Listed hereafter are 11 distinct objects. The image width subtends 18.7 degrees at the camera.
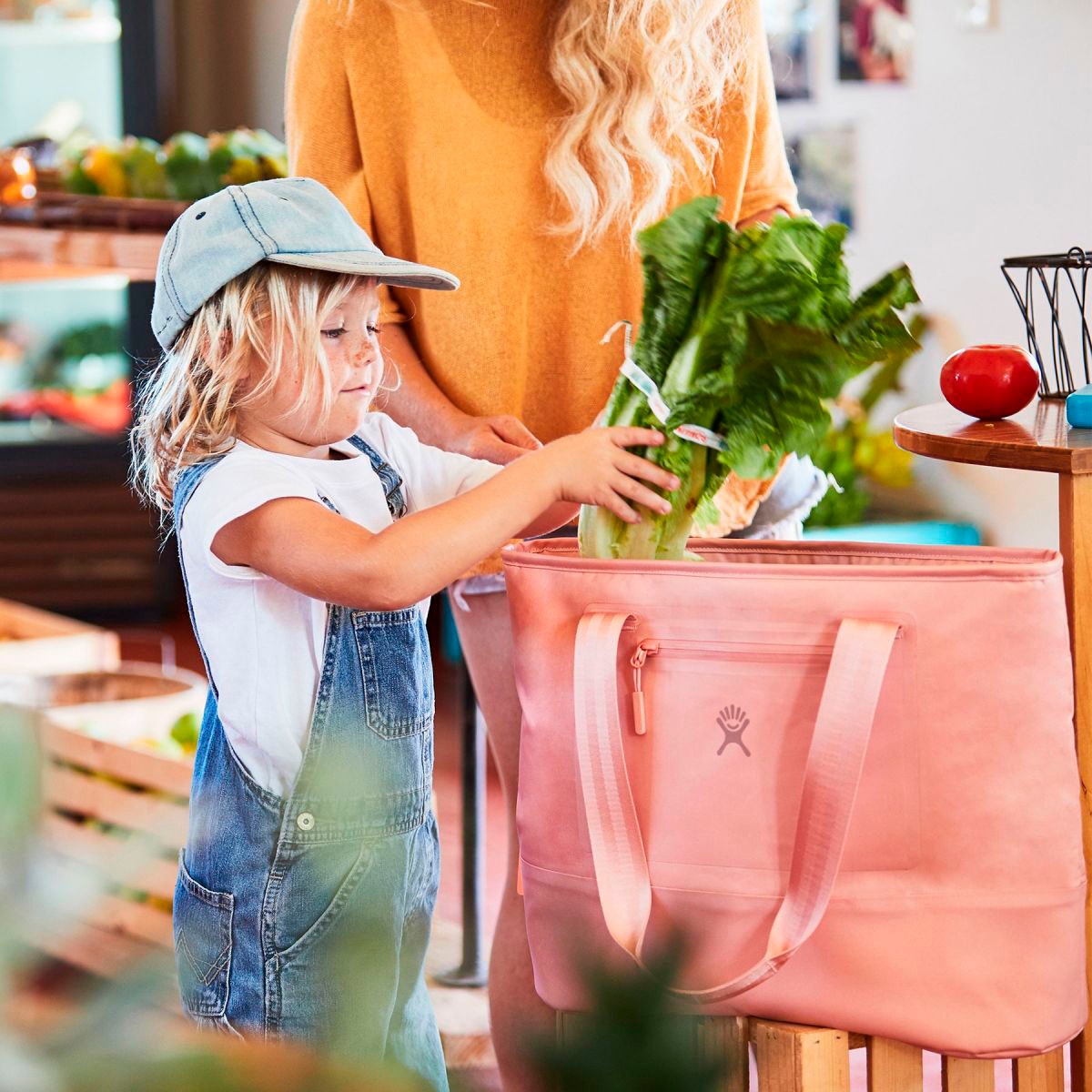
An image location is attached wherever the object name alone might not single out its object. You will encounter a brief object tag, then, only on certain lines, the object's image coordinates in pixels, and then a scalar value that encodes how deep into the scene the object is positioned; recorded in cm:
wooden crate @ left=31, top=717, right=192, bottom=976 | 110
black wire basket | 399
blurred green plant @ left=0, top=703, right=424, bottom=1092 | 97
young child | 230
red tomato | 248
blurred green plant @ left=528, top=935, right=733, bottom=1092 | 101
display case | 721
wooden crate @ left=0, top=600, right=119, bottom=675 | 396
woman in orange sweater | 254
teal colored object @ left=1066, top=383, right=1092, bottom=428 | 242
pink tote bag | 225
